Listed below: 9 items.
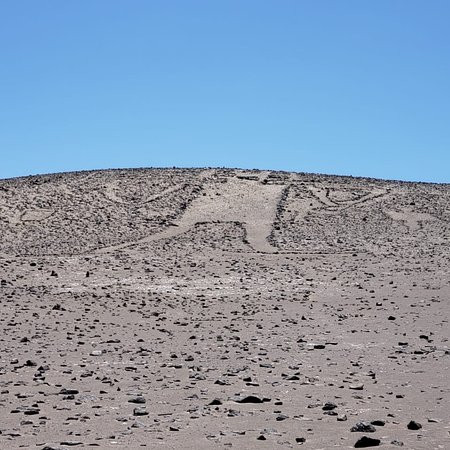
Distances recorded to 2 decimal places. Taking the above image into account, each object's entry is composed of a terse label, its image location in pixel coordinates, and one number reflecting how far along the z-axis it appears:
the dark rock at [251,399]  16.95
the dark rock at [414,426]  14.38
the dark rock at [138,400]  17.02
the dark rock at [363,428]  14.11
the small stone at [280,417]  15.29
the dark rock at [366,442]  13.04
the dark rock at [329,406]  16.17
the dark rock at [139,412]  15.84
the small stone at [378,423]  14.66
